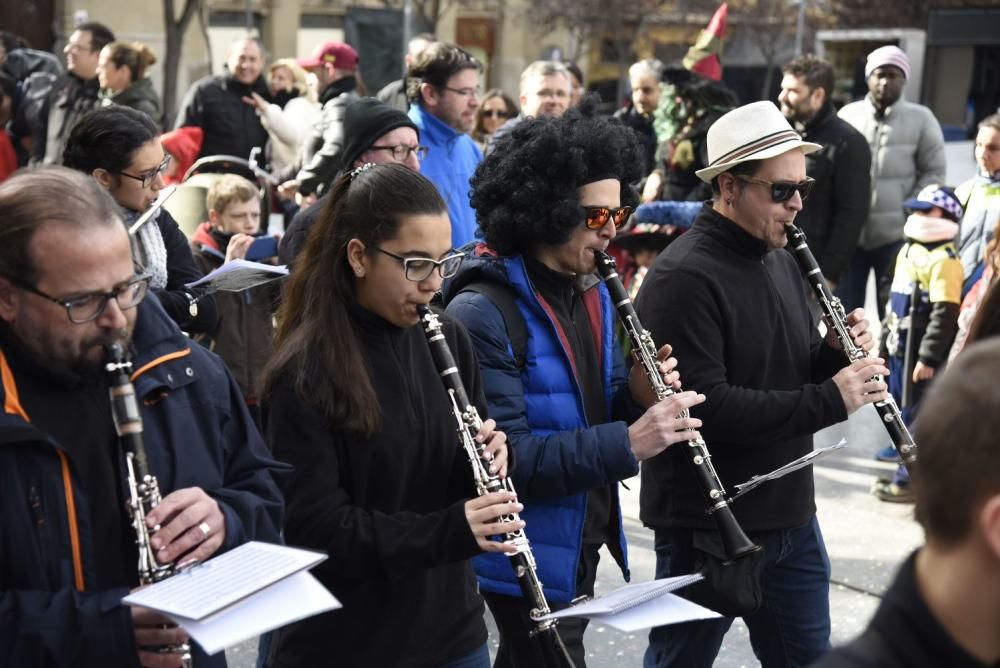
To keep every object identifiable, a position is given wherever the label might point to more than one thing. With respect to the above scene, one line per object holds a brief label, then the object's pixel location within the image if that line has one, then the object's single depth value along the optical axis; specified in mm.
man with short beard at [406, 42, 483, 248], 6074
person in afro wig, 3291
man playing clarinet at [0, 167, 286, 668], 2230
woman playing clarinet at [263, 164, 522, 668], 2791
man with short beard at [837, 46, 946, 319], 8328
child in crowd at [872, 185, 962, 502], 6438
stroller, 6660
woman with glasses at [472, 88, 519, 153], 9539
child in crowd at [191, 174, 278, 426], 5594
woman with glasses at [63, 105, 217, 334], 4457
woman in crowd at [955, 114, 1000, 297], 6992
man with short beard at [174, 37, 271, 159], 9359
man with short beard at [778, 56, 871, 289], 7781
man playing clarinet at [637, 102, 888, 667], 3617
